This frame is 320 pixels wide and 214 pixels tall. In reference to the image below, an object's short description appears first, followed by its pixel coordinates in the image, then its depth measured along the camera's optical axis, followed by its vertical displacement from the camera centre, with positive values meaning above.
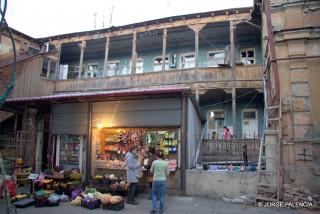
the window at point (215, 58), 19.88 +5.51
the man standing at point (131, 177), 8.99 -1.22
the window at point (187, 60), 20.59 +5.48
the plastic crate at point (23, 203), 8.46 -1.97
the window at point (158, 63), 21.38 +5.48
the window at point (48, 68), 21.55 +5.07
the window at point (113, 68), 22.89 +5.41
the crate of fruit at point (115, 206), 8.23 -1.96
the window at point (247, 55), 19.09 +5.48
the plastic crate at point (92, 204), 8.43 -1.96
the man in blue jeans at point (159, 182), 7.85 -1.19
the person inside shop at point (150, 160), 9.42 -0.78
